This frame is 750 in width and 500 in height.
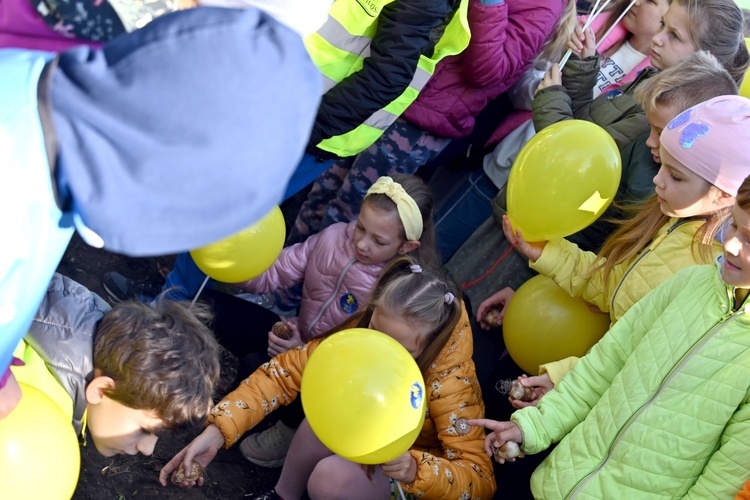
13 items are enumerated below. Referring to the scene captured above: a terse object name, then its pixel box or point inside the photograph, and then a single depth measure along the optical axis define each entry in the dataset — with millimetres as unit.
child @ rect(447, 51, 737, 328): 2180
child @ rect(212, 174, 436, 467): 2688
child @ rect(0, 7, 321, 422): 994
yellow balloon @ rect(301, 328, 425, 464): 1798
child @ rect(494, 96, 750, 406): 1910
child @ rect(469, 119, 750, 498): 1629
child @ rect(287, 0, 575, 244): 2773
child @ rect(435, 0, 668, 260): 2961
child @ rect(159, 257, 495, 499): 2148
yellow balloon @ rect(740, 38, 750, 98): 2840
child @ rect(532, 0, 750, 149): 2561
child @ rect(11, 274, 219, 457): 1873
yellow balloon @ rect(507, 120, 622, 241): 2180
